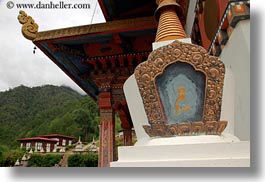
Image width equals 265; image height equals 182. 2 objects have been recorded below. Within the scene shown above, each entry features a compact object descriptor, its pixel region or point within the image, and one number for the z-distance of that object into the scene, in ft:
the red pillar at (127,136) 19.03
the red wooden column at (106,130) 12.23
